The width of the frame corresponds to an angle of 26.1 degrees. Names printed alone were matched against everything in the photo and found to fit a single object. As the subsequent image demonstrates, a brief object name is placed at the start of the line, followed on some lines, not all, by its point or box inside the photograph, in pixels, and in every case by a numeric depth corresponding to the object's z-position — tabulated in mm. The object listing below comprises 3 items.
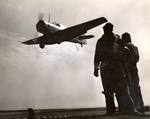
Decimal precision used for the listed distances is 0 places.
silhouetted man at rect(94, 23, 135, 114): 5402
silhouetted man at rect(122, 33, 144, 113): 6051
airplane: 36281
